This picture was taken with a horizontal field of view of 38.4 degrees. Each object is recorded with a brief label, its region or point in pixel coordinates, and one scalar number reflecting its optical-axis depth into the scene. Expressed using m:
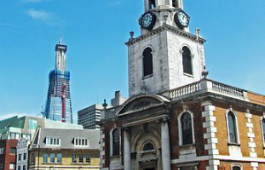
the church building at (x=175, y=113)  30.20
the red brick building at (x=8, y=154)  71.69
